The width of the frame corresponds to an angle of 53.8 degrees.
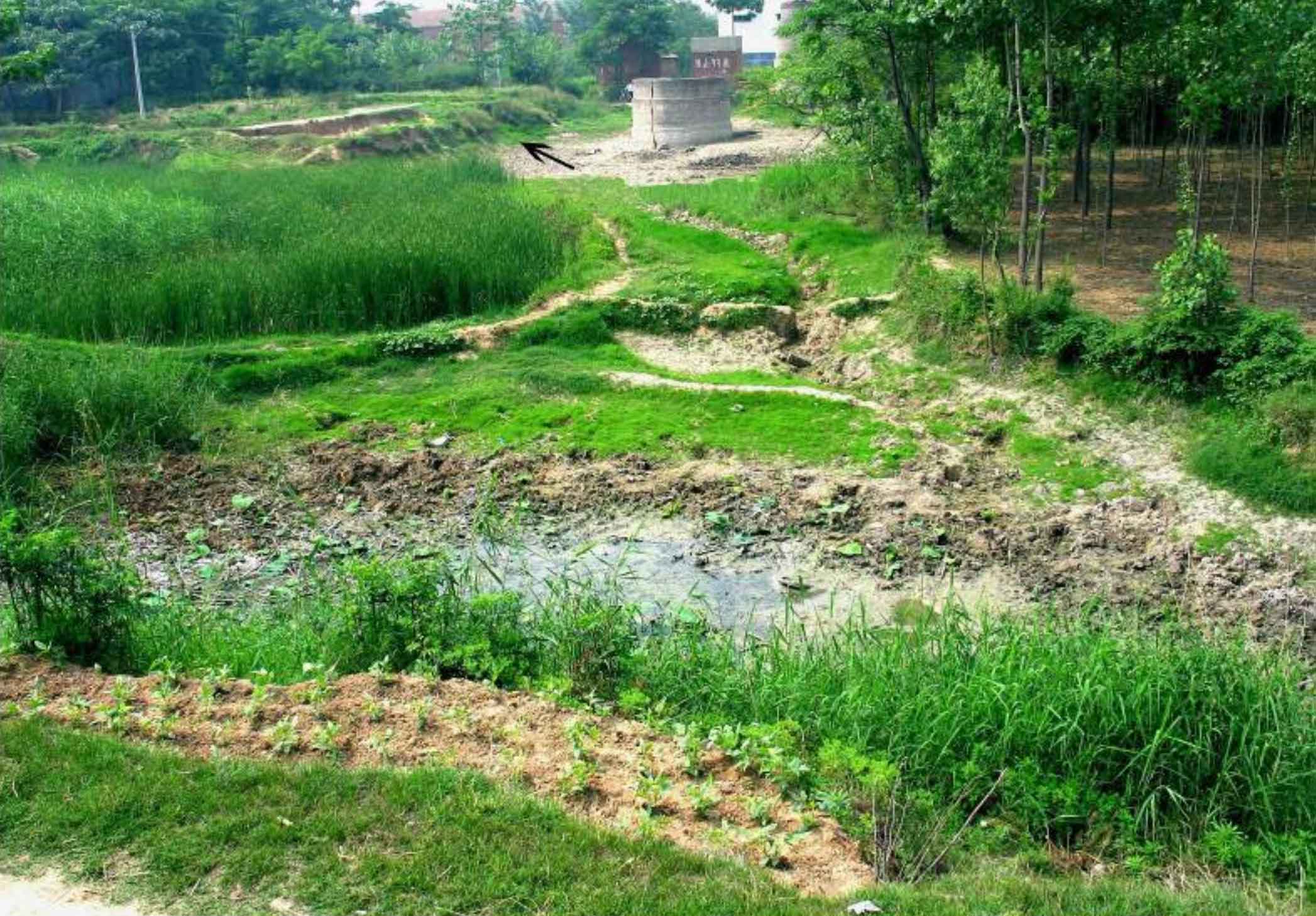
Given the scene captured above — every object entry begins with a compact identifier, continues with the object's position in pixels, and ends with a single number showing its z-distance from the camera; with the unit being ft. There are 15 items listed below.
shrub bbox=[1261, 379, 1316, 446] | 30.94
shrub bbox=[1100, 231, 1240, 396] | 34.88
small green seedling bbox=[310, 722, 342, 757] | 18.22
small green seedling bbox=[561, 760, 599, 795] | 17.24
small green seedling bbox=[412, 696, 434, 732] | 18.90
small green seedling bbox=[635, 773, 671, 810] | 17.11
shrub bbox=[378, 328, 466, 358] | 44.47
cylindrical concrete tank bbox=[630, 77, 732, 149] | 118.73
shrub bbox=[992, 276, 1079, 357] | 39.55
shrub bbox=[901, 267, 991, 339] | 41.81
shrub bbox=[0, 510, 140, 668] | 21.57
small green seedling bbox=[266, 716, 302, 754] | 18.22
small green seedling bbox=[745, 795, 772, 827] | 16.89
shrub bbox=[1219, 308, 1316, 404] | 32.76
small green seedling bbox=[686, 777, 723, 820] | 17.01
